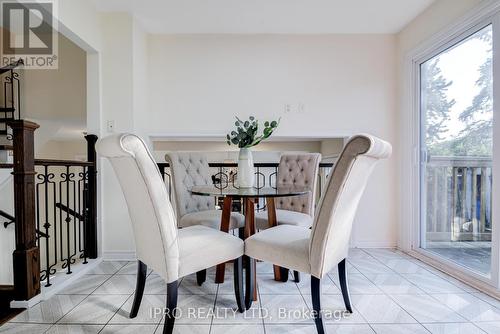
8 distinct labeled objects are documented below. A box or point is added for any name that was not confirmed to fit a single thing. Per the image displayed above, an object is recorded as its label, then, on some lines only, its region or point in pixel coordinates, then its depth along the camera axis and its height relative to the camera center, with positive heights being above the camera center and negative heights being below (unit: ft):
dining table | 6.03 -0.92
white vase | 7.27 -0.14
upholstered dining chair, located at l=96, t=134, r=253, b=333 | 4.28 -1.16
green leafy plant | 7.02 +0.72
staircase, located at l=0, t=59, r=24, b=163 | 13.39 +3.33
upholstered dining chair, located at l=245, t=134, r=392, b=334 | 4.27 -1.14
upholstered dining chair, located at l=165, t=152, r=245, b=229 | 7.69 -0.93
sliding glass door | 7.16 +0.32
